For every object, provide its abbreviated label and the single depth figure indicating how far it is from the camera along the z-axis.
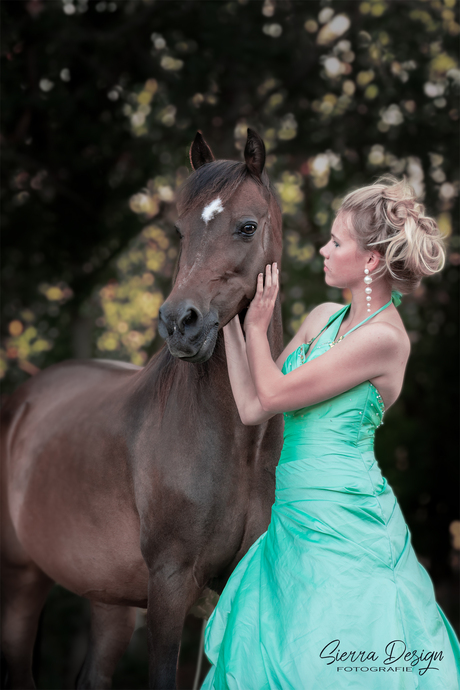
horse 5.11
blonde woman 4.82
